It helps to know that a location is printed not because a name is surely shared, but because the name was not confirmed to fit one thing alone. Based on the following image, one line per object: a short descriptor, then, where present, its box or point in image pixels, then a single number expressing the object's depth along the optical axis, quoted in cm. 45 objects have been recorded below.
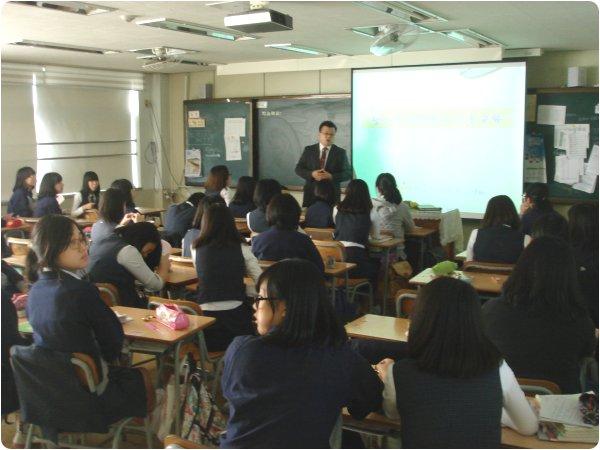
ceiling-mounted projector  446
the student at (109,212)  476
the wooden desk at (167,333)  316
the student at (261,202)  602
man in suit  733
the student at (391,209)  635
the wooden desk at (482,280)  411
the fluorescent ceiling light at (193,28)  539
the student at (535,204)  563
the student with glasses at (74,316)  274
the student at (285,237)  458
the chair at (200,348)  359
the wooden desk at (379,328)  309
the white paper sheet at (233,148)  938
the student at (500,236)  463
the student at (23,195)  765
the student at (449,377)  193
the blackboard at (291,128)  855
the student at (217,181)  689
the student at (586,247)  371
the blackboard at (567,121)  706
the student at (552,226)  398
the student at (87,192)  830
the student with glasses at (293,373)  196
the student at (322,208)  639
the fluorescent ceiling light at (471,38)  607
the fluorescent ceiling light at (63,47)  661
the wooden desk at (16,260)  484
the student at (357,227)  570
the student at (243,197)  701
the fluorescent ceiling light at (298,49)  705
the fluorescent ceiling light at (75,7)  460
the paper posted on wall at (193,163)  984
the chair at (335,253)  530
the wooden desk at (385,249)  581
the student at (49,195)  739
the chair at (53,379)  264
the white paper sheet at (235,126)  929
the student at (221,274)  387
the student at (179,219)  608
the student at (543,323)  265
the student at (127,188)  690
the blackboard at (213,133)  929
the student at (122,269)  390
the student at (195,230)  480
